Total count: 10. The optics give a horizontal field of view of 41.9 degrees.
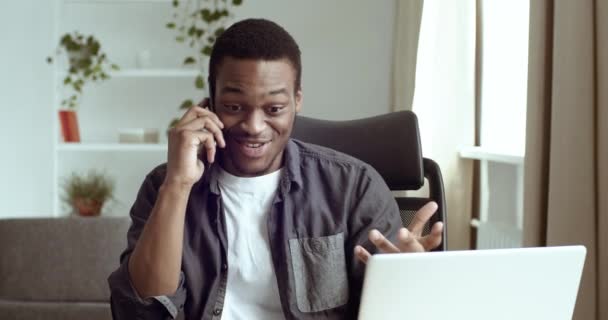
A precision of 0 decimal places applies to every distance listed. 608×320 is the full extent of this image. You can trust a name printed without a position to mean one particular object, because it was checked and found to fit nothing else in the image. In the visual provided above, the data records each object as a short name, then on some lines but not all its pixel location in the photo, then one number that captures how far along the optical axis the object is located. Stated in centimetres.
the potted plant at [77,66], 453
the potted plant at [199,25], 445
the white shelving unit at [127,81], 477
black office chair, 170
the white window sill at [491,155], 256
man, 128
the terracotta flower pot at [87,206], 450
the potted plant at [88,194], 449
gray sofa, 241
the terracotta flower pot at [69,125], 457
